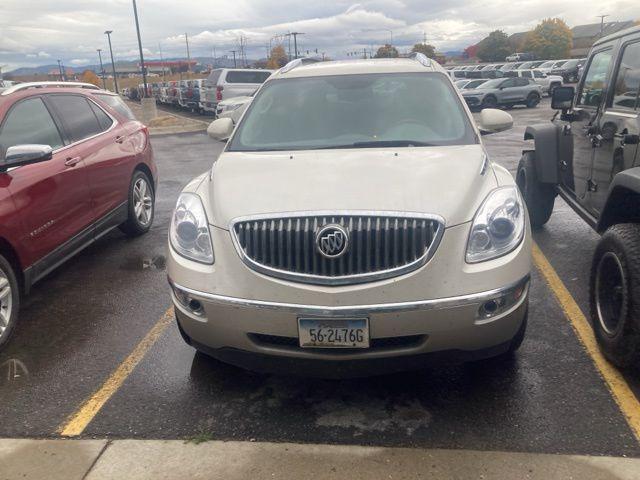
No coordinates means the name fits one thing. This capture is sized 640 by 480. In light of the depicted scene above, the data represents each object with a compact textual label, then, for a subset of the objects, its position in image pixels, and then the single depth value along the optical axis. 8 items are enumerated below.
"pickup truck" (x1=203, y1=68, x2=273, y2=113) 21.20
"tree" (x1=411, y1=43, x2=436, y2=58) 100.39
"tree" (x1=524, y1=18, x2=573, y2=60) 90.25
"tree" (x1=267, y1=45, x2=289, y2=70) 98.02
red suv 4.11
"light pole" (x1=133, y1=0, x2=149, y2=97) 27.58
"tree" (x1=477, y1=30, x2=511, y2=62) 93.88
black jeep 3.21
